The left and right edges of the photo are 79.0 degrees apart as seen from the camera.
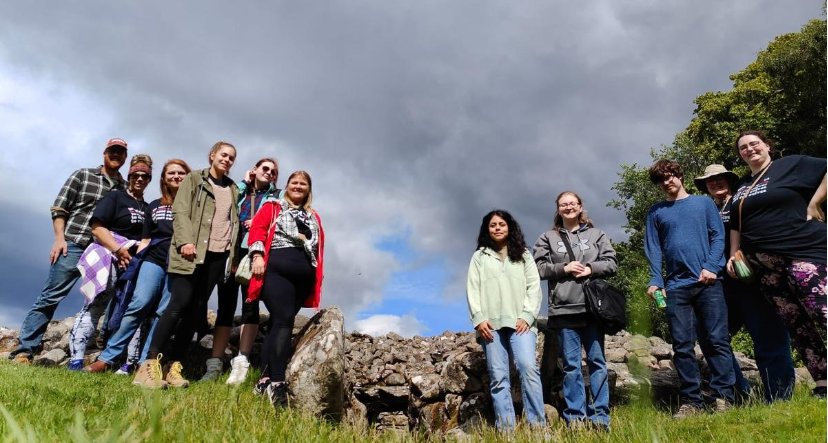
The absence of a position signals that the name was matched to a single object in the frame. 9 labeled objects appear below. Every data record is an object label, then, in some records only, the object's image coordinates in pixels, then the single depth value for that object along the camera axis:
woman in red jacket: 5.20
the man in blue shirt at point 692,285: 5.45
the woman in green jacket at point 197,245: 5.35
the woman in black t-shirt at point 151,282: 5.86
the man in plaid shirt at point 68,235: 6.43
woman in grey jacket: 5.28
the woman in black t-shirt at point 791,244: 4.87
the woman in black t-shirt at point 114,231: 6.16
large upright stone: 5.15
